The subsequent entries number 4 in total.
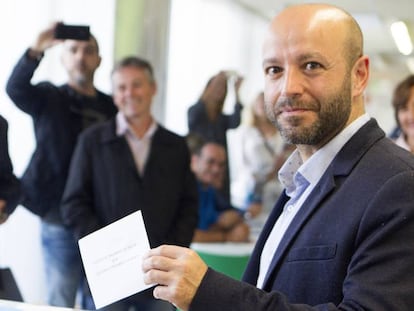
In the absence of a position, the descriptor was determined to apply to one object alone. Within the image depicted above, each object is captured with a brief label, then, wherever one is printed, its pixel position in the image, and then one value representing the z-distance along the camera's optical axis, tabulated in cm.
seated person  304
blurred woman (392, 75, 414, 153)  249
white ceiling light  617
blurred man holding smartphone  185
